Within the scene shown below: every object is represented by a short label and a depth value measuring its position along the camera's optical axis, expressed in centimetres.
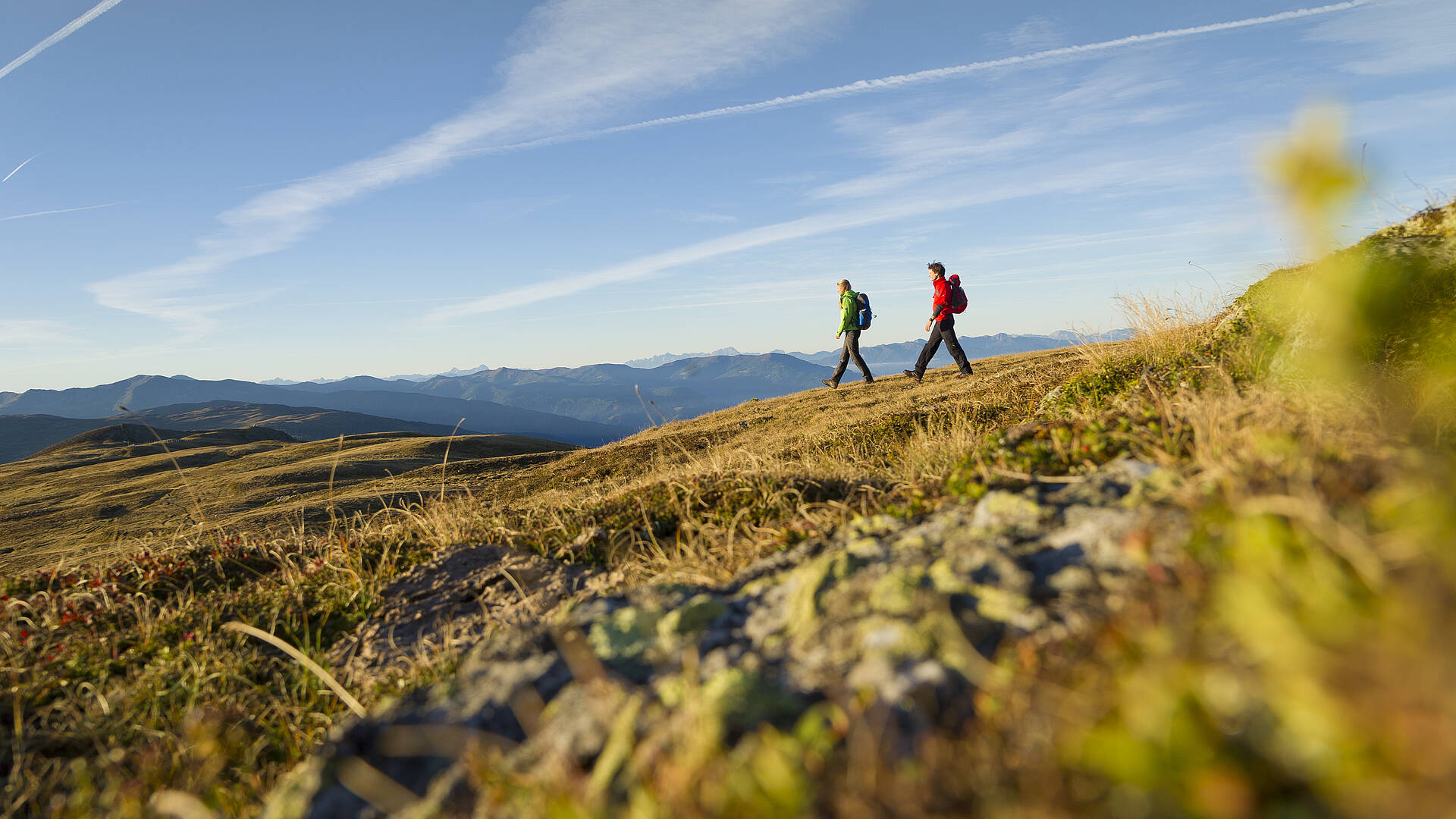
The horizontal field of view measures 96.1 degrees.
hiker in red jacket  1728
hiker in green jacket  2017
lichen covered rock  169
